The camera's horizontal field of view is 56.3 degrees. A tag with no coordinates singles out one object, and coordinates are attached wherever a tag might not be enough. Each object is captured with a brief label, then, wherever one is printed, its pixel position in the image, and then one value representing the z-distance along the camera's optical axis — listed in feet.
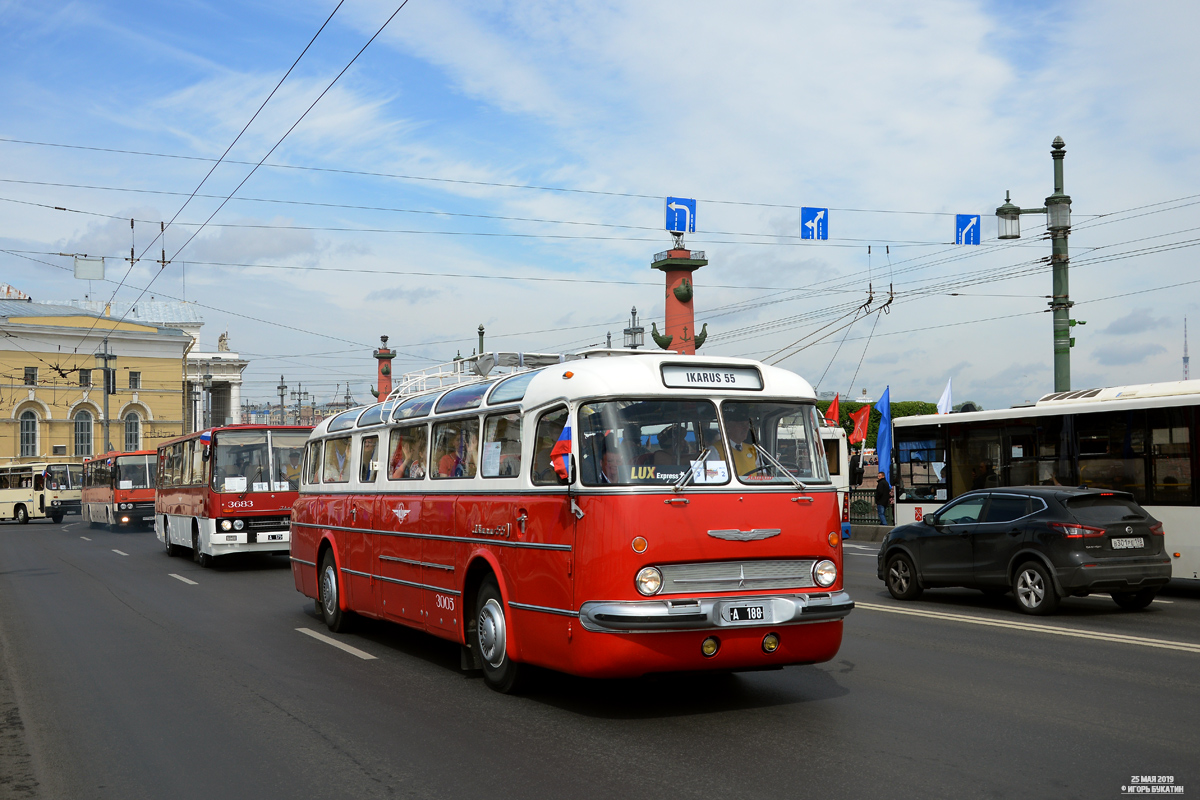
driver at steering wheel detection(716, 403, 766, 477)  25.79
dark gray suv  42.83
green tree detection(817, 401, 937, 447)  176.24
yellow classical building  277.44
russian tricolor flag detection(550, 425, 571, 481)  24.72
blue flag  78.43
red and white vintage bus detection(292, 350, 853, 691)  24.16
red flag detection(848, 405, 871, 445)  100.20
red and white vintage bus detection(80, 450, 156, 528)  136.26
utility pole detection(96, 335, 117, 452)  286.81
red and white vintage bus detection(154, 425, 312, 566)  70.13
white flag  88.85
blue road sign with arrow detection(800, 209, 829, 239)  84.84
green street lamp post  67.67
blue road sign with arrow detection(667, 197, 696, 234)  104.42
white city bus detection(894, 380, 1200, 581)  50.26
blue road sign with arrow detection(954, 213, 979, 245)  77.92
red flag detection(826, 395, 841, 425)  101.34
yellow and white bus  167.84
